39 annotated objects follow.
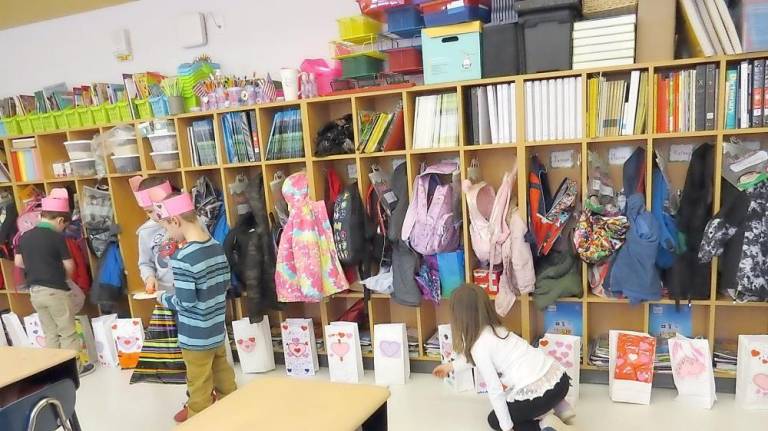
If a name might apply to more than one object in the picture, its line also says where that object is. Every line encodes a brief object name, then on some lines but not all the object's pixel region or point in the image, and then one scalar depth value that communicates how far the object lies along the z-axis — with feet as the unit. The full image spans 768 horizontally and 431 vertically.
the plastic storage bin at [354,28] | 11.24
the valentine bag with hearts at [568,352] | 10.10
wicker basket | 9.43
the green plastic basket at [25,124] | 14.64
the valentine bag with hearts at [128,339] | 13.42
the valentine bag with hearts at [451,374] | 10.89
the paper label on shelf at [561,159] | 11.21
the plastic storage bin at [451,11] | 10.15
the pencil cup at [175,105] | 12.74
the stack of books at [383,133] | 11.40
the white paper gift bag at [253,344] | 12.67
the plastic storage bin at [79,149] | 13.97
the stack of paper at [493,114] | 10.44
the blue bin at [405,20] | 10.84
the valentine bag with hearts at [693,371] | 9.46
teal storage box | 10.26
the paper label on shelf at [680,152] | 10.41
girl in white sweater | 8.16
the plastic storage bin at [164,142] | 12.96
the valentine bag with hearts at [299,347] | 12.32
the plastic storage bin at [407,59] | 11.16
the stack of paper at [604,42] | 9.37
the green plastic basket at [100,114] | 13.74
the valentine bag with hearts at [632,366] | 9.76
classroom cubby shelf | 9.84
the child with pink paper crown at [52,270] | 12.87
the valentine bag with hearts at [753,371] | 9.19
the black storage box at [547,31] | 9.57
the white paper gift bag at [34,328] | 14.66
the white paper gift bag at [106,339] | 13.89
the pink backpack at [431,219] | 10.83
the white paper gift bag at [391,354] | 11.44
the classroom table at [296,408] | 5.65
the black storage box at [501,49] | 10.07
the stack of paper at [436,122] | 10.90
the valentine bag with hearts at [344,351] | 11.71
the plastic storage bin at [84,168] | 14.03
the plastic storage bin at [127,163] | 13.39
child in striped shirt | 8.99
